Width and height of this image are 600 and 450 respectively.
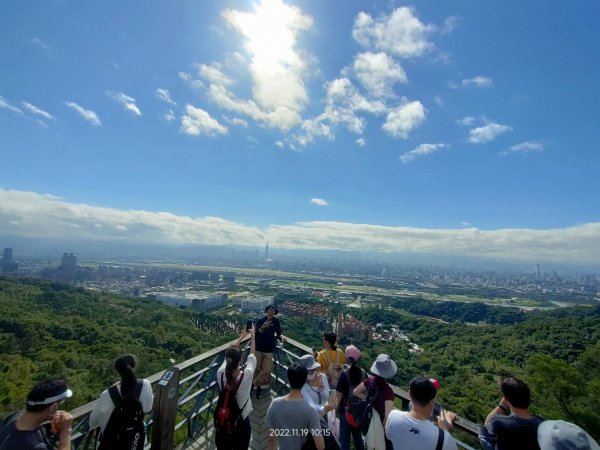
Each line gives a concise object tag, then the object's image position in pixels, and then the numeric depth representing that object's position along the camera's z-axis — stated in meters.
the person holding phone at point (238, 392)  2.26
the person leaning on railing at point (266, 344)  4.26
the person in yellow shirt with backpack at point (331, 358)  2.96
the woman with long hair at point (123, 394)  1.95
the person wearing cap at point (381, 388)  2.25
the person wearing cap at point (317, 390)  2.32
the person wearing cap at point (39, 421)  1.42
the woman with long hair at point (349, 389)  2.44
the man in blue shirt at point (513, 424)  1.73
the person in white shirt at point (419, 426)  1.67
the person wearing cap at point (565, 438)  1.37
